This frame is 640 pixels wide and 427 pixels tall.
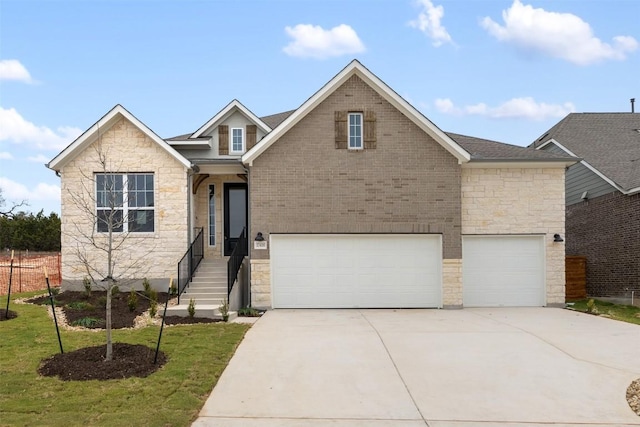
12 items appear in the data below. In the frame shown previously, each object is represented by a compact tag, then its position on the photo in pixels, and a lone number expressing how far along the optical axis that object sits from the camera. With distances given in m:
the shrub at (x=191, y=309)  11.91
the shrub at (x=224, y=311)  12.00
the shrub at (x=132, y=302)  12.46
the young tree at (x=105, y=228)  15.02
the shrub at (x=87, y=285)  14.21
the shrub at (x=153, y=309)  11.82
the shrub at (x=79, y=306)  12.72
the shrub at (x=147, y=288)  13.73
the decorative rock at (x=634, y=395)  6.44
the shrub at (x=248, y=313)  13.10
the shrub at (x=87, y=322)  11.02
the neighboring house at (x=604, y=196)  17.48
